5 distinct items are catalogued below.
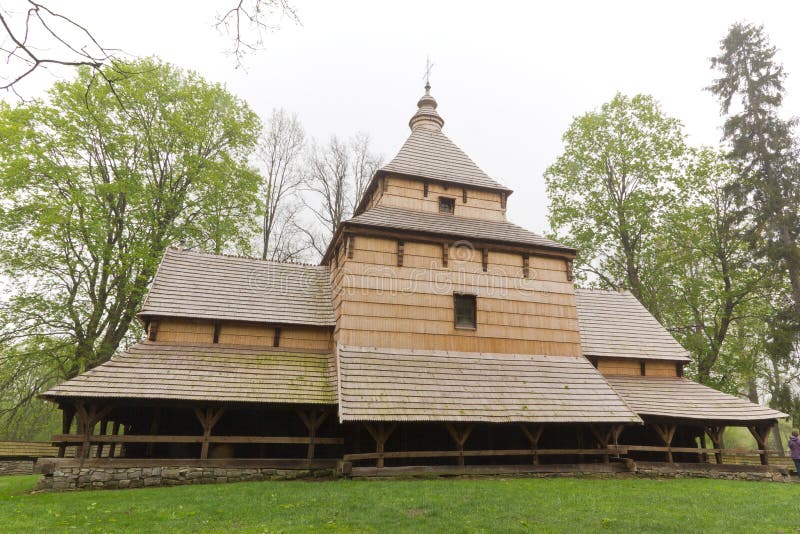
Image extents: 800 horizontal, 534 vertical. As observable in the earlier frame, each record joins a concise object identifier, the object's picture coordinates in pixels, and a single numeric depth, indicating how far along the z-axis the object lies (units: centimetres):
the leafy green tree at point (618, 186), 2219
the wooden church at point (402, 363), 1045
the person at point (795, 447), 1191
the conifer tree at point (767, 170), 1656
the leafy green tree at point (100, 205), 1630
